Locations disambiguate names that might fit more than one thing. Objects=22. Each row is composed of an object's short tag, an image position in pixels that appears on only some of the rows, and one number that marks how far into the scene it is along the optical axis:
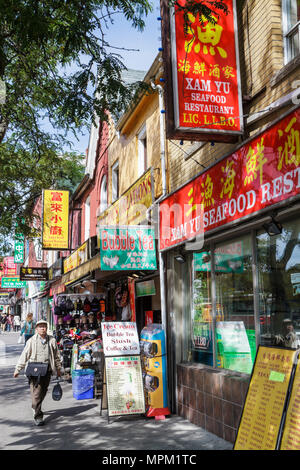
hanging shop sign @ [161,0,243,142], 6.18
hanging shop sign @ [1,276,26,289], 41.66
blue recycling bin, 9.68
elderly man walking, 7.89
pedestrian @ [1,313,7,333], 42.62
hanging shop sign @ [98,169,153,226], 10.14
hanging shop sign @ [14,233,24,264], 38.66
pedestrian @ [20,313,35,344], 16.55
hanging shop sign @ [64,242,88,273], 15.56
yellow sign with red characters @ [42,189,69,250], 17.86
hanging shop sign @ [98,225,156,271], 9.14
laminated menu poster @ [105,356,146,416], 7.39
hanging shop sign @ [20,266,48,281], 25.06
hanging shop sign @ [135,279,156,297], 10.48
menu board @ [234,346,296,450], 3.88
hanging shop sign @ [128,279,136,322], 10.97
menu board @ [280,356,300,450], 3.62
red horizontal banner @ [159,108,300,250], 4.81
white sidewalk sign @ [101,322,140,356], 7.77
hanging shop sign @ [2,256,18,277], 42.84
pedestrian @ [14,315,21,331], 42.16
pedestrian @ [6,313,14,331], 44.60
